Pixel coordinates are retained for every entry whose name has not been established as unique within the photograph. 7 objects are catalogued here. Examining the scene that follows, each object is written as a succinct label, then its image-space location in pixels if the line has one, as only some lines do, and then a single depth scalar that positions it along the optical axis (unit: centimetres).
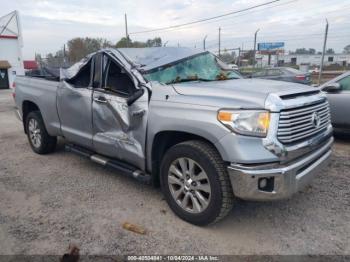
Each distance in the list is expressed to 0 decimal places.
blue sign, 5053
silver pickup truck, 267
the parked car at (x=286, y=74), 1430
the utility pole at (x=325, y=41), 1235
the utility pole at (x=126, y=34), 3155
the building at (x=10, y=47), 2594
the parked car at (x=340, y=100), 560
